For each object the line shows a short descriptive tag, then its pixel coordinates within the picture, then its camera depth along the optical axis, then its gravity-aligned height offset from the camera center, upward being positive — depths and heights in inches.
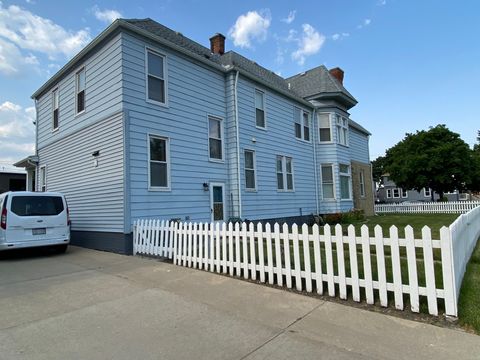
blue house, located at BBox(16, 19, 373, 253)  378.9 +102.7
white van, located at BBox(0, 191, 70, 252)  322.7 -7.7
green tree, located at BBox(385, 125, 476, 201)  1362.0 +155.9
